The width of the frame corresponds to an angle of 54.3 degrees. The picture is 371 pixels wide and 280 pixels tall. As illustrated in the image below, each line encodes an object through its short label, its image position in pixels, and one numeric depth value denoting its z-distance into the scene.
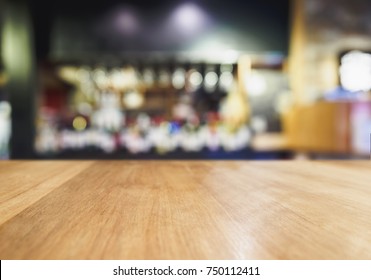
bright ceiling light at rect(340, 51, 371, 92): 5.01
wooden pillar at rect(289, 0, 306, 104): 4.80
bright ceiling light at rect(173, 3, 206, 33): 4.65
